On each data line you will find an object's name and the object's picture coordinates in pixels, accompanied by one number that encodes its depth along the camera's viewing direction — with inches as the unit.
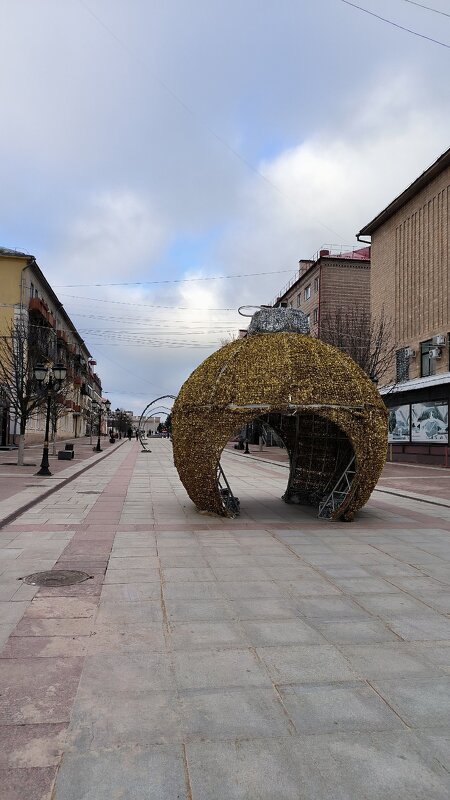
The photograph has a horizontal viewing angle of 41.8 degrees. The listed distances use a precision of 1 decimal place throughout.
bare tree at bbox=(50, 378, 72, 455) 1272.1
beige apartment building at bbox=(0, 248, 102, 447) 1491.5
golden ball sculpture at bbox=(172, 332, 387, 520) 361.7
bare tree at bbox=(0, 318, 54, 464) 964.6
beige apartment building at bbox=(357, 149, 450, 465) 1123.3
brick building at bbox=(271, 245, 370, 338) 1877.5
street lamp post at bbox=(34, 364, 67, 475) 760.5
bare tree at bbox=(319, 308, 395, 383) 1170.6
